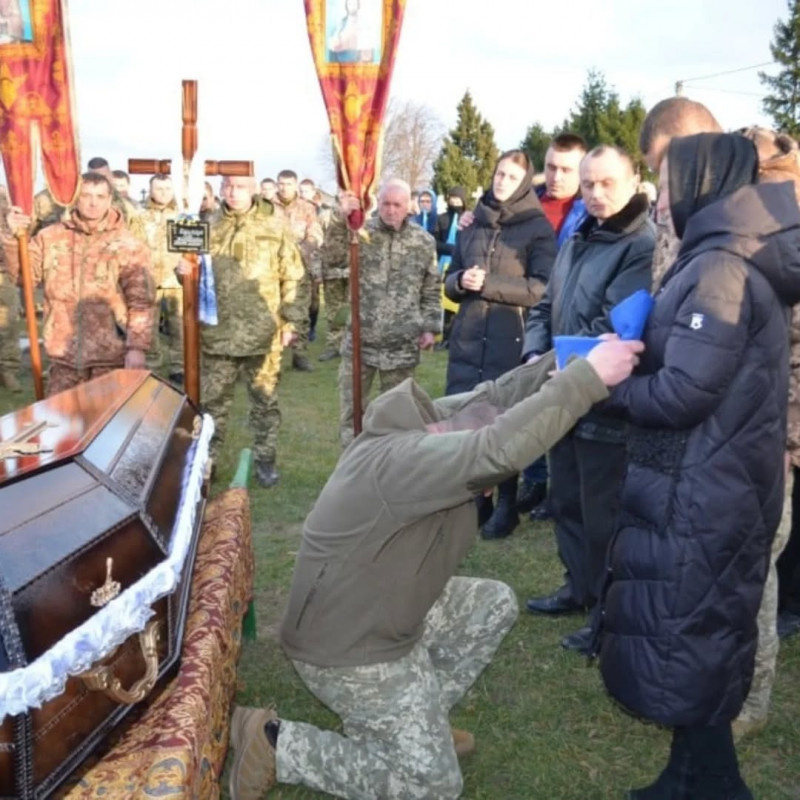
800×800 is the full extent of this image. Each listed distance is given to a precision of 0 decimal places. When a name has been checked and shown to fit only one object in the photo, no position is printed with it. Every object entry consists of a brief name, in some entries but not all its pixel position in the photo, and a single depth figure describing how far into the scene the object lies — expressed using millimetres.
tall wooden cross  4512
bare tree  34250
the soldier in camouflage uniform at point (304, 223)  11047
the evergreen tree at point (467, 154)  24828
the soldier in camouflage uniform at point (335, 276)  5859
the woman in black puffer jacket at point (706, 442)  2090
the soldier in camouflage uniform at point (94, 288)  4879
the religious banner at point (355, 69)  4516
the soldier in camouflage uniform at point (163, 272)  8102
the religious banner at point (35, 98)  4461
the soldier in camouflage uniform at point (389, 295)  5449
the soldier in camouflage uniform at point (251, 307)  5406
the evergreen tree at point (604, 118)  21453
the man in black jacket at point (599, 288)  3260
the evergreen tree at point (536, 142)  24484
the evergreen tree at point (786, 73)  26773
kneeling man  2131
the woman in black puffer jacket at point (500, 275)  4512
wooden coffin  1622
